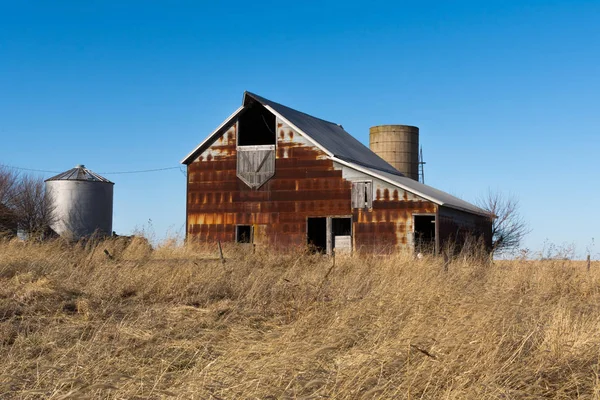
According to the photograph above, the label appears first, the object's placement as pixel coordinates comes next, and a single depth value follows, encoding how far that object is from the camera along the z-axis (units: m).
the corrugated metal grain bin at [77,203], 34.78
